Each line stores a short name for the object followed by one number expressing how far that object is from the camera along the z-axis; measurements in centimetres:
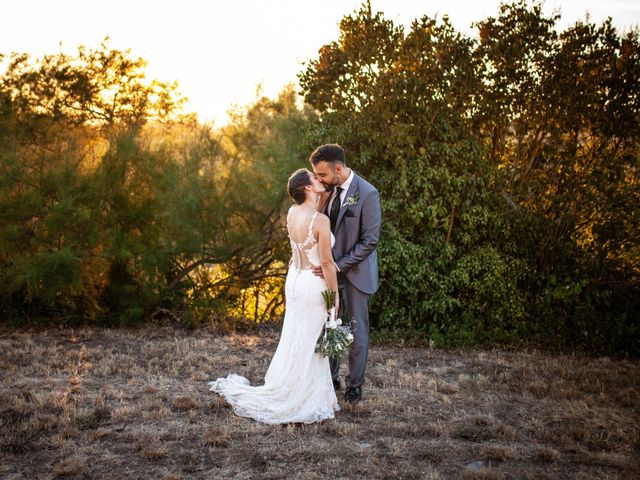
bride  525
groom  553
